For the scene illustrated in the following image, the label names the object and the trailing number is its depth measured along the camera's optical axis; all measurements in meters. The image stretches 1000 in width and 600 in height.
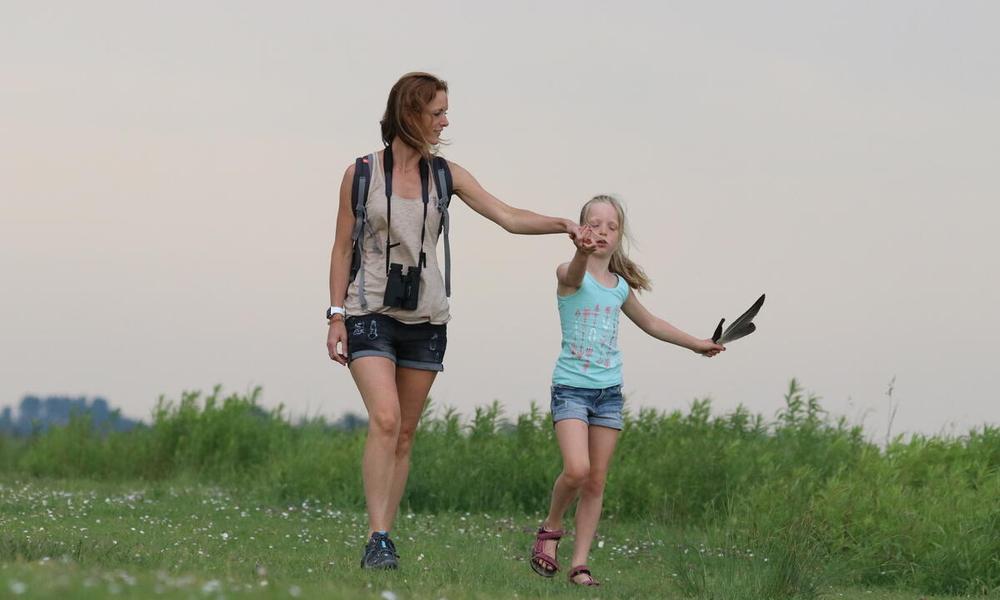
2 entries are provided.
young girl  16.73
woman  16.33
